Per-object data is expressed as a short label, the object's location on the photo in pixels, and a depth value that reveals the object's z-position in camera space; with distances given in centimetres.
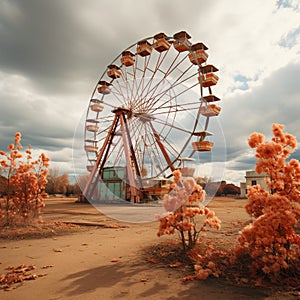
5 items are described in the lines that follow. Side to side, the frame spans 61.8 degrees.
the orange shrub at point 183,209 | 458
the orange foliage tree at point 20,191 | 847
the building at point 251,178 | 3112
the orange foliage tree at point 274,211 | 338
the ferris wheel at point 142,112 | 1639
